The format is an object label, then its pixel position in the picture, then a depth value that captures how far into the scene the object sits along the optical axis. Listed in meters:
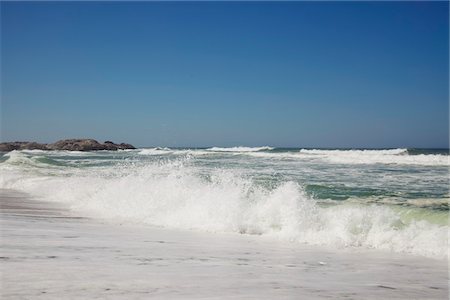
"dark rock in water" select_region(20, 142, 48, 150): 81.19
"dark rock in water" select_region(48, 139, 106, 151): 77.12
